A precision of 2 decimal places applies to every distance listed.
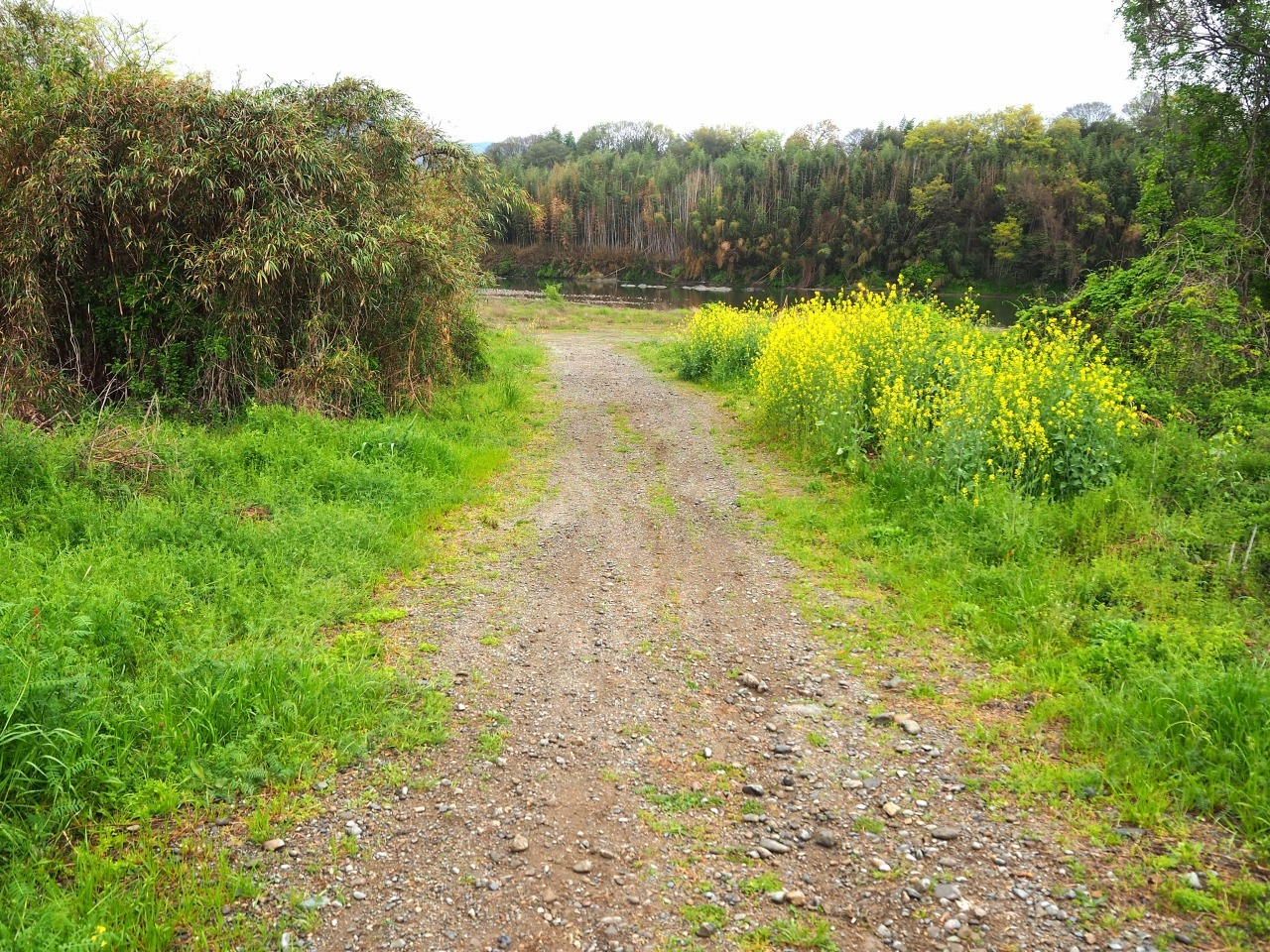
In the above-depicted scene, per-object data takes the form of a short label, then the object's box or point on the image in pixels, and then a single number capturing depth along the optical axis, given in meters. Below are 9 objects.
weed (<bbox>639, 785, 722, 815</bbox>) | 3.11
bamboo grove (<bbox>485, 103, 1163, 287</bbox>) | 47.41
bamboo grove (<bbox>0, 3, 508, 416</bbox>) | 7.48
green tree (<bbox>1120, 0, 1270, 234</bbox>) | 8.06
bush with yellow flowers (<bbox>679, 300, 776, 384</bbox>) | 13.58
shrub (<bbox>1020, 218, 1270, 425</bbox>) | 7.13
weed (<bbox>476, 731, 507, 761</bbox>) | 3.43
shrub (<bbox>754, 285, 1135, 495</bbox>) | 6.06
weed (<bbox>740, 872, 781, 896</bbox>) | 2.68
